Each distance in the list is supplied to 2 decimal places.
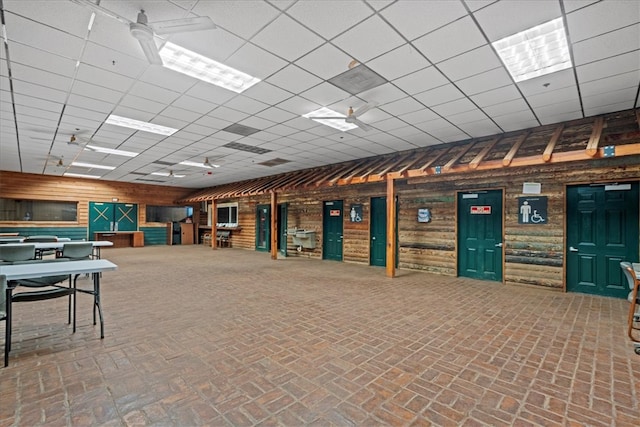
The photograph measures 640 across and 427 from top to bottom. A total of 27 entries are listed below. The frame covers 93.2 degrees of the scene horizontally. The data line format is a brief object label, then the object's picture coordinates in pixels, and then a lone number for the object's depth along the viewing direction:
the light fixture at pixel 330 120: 5.25
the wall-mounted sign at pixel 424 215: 7.64
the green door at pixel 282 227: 11.58
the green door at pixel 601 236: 5.22
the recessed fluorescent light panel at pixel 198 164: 9.73
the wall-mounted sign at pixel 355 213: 9.26
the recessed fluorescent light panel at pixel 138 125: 5.66
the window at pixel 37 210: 11.92
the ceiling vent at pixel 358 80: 3.83
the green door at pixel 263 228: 12.73
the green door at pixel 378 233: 8.65
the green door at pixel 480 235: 6.61
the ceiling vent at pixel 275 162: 9.30
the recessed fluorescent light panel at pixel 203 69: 3.48
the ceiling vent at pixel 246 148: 7.46
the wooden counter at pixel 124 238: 14.22
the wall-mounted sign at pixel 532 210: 5.96
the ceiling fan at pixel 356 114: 4.66
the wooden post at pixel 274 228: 10.52
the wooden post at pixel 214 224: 13.94
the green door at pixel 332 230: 9.91
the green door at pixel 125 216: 14.36
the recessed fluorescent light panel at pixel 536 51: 3.07
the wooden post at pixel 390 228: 7.08
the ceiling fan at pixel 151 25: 2.46
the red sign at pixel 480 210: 6.74
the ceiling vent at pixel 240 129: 6.05
